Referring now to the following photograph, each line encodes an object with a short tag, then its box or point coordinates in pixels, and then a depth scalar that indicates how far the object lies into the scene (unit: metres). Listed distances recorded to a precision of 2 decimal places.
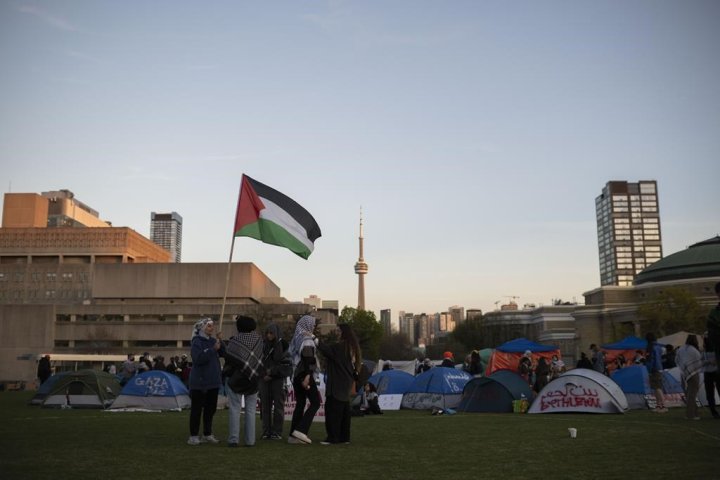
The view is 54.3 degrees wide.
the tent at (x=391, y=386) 22.28
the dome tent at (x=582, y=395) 16.64
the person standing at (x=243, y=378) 9.94
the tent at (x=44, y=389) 22.28
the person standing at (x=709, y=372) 13.92
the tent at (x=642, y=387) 19.15
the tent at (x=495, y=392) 18.68
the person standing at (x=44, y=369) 27.48
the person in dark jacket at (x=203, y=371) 10.30
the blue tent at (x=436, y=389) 20.97
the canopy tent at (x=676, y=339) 37.81
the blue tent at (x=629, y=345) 34.97
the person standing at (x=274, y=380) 11.31
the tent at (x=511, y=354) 35.19
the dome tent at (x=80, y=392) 21.42
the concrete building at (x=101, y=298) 91.31
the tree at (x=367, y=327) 108.25
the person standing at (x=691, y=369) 13.98
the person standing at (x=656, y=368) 17.74
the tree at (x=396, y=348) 133.25
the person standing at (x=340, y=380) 10.45
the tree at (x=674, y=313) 77.75
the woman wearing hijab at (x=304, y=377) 10.42
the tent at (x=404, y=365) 38.50
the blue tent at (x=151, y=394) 20.27
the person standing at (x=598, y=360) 24.45
